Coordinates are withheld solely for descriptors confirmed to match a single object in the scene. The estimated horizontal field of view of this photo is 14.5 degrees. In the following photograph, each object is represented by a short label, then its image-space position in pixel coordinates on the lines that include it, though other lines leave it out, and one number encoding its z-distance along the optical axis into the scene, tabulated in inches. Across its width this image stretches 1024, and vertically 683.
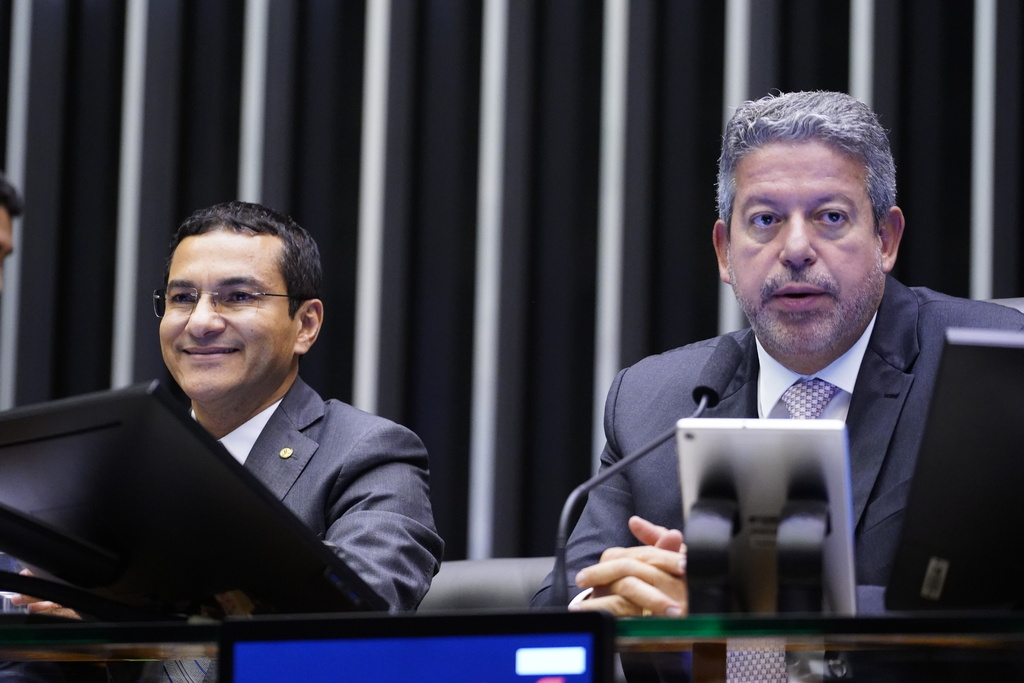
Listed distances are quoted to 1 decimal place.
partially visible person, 144.5
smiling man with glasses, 155.9
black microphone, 137.0
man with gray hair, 149.9
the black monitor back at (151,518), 132.6
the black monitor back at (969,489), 129.8
